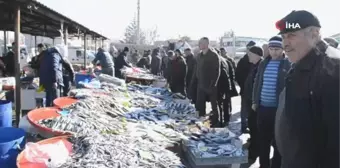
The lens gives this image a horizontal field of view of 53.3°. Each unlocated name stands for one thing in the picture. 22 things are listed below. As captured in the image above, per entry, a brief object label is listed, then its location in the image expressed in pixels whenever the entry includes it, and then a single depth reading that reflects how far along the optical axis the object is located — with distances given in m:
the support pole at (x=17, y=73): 6.67
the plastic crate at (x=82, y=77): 11.21
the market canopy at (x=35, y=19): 6.78
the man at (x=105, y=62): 11.92
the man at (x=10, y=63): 13.04
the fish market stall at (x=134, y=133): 3.93
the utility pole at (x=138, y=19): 47.88
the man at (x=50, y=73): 7.56
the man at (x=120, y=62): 14.52
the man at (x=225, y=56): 9.69
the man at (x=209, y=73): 7.11
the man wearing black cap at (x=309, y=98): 1.62
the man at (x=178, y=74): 10.88
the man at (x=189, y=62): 10.54
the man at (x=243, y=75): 7.27
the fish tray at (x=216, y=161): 4.53
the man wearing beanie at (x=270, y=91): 4.44
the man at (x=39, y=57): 8.18
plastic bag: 3.75
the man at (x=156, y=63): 18.61
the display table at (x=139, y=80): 13.02
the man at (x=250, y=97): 5.51
